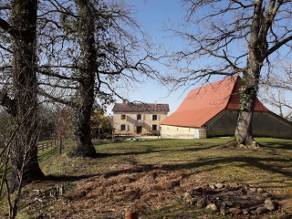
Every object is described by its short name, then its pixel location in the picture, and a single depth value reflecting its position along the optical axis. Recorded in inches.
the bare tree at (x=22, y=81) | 164.1
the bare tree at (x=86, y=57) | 322.2
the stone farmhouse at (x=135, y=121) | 1690.0
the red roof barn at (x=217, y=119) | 914.2
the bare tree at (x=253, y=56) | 418.8
